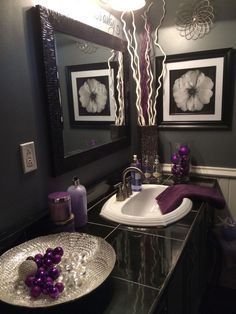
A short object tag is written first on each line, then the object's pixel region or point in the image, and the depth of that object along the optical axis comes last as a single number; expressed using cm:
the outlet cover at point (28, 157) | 99
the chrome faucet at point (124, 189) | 141
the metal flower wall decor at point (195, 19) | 157
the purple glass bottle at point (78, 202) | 112
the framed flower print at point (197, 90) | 161
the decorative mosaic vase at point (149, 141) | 177
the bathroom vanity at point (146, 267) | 71
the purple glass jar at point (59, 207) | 101
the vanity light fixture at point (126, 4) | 147
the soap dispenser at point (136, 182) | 157
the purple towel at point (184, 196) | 133
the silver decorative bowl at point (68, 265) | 69
